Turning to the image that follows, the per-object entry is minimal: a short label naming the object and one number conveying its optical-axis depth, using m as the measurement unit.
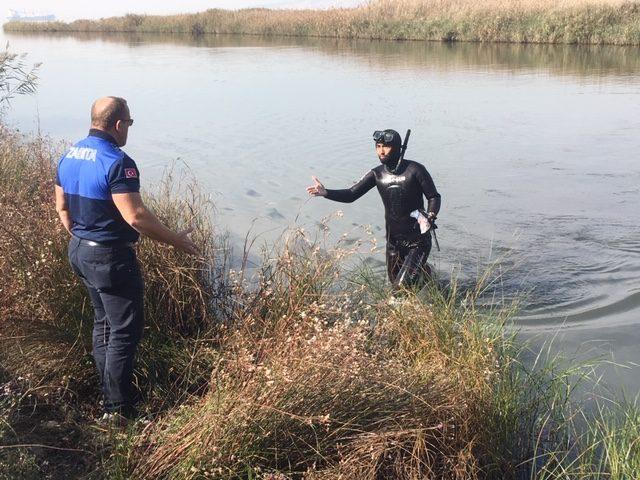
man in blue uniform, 3.54
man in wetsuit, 5.89
